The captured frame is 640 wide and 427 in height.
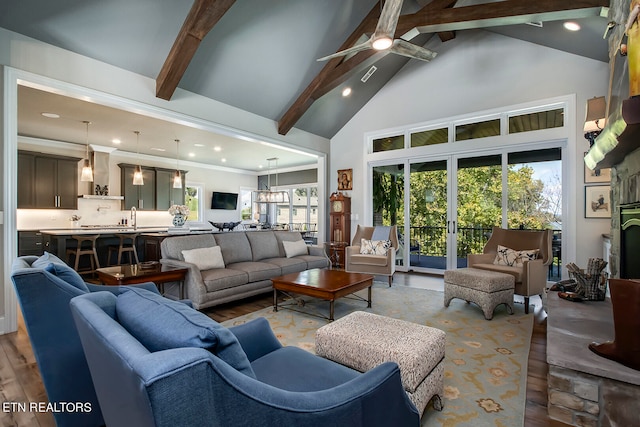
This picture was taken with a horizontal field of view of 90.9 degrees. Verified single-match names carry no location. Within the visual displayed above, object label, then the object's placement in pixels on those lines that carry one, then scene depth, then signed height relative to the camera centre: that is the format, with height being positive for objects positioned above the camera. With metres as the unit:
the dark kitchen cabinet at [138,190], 7.83 +0.55
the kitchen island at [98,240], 5.49 -0.52
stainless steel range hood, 7.20 +0.88
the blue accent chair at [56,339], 1.51 -0.64
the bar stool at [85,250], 5.54 -0.73
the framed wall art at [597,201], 4.35 +0.19
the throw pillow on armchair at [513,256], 4.04 -0.56
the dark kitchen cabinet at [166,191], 8.44 +0.55
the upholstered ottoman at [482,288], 3.44 -0.84
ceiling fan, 3.04 +1.90
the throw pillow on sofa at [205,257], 3.85 -0.57
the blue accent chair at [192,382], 0.62 -0.39
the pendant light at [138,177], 6.54 +0.71
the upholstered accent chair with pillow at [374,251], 4.97 -0.64
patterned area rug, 1.87 -1.16
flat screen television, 10.09 +0.37
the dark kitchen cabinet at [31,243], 6.02 -0.63
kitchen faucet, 7.63 -0.15
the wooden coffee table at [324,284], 3.28 -0.79
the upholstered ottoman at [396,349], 1.67 -0.77
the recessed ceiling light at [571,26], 4.07 +2.47
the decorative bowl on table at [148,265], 3.72 -0.66
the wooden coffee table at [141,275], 3.14 -0.67
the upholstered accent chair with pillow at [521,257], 3.73 -0.57
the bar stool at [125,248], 6.09 -0.72
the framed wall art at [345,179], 7.04 +0.75
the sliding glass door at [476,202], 5.41 +0.21
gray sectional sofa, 3.63 -0.74
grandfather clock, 6.70 -0.30
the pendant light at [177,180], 6.91 +0.69
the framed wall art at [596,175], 4.34 +0.55
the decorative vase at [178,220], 6.07 -0.17
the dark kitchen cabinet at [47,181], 6.24 +0.61
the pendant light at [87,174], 5.92 +0.69
